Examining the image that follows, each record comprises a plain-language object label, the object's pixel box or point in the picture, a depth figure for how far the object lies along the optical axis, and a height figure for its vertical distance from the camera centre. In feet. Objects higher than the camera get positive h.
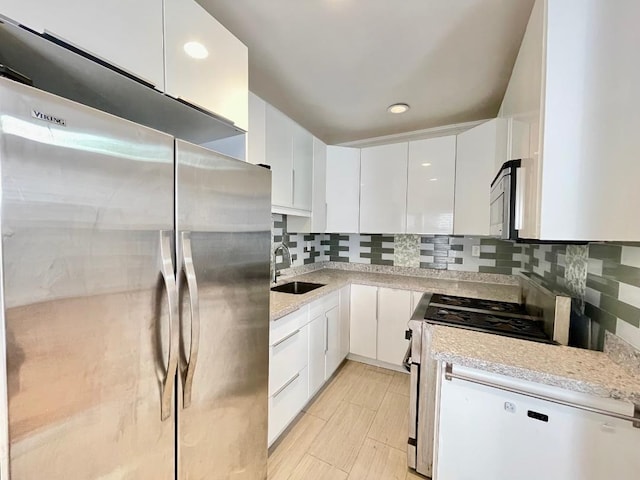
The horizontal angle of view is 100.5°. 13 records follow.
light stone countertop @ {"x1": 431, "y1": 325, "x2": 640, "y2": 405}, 2.73 -1.48
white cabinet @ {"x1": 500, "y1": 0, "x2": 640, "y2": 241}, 2.52 +1.16
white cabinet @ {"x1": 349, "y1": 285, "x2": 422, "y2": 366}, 7.80 -2.67
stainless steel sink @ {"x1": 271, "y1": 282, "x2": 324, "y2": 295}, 7.61 -1.59
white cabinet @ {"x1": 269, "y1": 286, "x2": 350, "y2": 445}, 5.07 -2.79
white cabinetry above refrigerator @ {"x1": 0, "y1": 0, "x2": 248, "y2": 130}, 2.24 +1.96
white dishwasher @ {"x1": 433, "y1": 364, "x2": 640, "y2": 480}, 2.71 -2.22
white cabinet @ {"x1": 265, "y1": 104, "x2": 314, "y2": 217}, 6.12 +1.81
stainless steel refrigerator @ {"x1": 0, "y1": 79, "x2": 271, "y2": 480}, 1.78 -0.58
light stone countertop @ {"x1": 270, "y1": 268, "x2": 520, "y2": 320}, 5.79 -1.47
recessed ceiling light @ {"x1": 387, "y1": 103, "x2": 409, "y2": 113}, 6.84 +3.32
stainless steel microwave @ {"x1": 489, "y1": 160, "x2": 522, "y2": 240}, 3.51 +0.50
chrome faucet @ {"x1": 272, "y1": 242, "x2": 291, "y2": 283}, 7.55 -0.63
